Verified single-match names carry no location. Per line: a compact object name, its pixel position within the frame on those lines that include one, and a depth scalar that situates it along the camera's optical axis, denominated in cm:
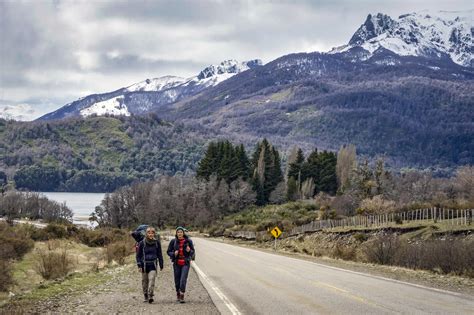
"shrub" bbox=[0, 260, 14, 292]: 2566
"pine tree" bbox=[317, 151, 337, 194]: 11931
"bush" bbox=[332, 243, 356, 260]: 3568
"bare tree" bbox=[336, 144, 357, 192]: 11762
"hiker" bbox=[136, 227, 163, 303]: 1641
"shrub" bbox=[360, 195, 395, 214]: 6387
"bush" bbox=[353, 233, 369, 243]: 4331
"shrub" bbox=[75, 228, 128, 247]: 6137
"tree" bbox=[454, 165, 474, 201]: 7373
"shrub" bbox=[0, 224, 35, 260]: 3766
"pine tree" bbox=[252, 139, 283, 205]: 11738
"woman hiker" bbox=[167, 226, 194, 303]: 1661
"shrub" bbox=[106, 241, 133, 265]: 3771
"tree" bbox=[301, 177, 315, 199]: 11606
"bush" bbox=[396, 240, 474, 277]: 2260
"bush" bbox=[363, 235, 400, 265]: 2952
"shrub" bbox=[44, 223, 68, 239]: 6200
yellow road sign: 5156
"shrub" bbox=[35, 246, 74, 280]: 2919
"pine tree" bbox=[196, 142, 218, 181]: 12500
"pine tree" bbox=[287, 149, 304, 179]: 12206
